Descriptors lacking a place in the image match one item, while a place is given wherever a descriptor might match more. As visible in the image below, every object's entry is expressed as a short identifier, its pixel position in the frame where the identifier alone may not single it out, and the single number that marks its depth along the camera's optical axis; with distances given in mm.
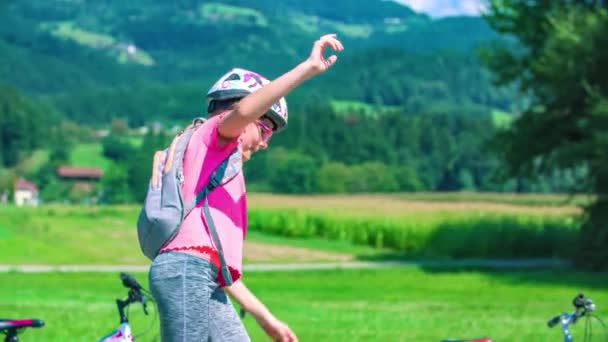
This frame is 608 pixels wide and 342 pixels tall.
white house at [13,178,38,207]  104688
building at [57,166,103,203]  108938
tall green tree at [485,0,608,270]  34188
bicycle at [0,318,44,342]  6031
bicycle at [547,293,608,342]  6207
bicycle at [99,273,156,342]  6344
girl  4492
